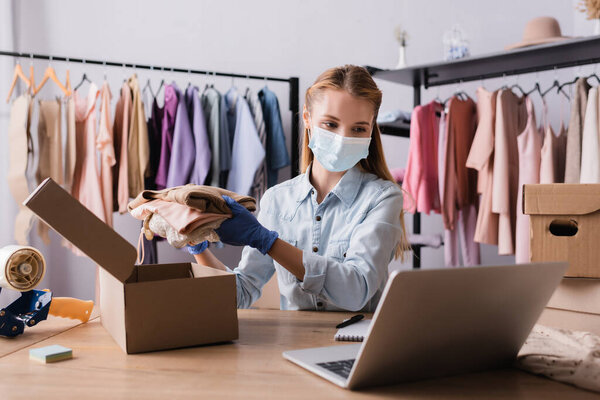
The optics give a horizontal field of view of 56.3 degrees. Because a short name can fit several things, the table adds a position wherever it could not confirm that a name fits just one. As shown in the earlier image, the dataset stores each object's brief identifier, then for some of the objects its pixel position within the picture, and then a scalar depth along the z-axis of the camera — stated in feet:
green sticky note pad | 2.77
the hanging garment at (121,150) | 9.25
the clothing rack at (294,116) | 10.93
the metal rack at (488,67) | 7.95
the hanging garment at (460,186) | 8.92
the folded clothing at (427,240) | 9.26
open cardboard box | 2.70
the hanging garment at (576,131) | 7.80
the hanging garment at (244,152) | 9.97
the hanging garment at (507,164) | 8.34
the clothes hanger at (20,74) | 8.88
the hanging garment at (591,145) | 7.54
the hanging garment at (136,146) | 9.41
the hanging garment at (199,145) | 9.65
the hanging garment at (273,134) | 10.46
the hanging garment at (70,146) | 9.07
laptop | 2.11
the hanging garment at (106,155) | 9.13
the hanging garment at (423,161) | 9.15
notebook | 3.21
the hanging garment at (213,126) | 9.86
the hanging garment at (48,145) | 8.95
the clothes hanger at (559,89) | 8.85
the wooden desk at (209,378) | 2.27
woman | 4.04
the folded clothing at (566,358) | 2.36
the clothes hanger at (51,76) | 9.12
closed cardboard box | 3.69
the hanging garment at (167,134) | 9.55
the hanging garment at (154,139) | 9.71
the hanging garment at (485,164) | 8.56
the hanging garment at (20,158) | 8.73
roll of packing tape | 3.43
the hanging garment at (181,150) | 9.50
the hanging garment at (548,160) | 8.04
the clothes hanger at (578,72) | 9.25
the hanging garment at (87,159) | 9.11
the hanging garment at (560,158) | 8.25
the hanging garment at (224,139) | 9.96
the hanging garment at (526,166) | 8.14
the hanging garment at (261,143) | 10.19
